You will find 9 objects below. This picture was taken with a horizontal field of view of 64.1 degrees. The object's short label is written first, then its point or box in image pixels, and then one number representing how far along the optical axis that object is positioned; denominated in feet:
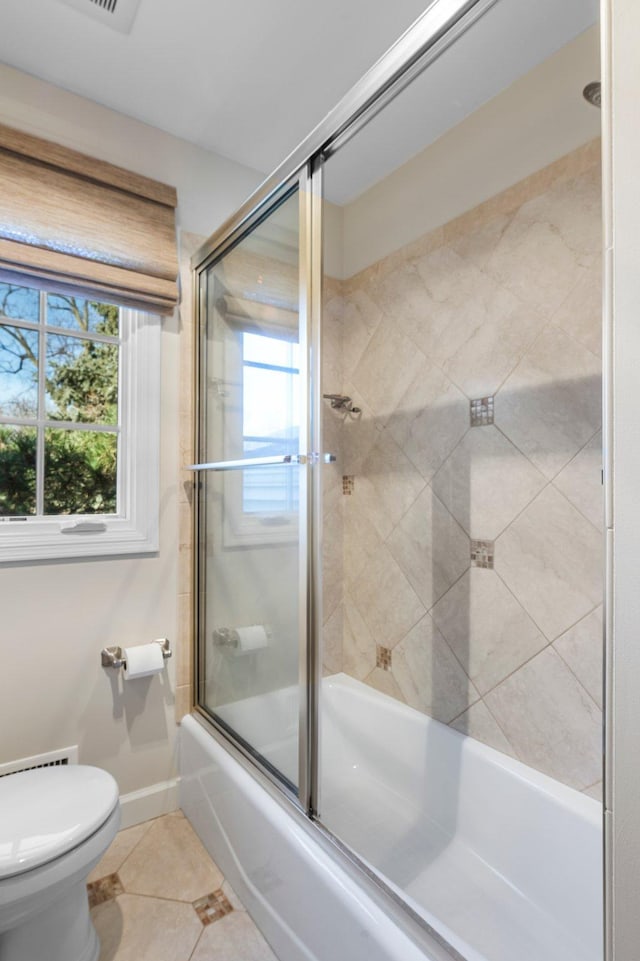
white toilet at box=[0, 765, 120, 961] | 3.61
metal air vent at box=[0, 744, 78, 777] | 5.27
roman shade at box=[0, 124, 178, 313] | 5.20
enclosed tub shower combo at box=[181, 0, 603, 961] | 4.21
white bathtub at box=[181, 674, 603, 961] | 3.68
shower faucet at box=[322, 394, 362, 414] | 7.53
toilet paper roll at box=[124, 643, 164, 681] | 5.70
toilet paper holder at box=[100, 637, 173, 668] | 5.72
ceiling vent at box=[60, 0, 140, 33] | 4.63
